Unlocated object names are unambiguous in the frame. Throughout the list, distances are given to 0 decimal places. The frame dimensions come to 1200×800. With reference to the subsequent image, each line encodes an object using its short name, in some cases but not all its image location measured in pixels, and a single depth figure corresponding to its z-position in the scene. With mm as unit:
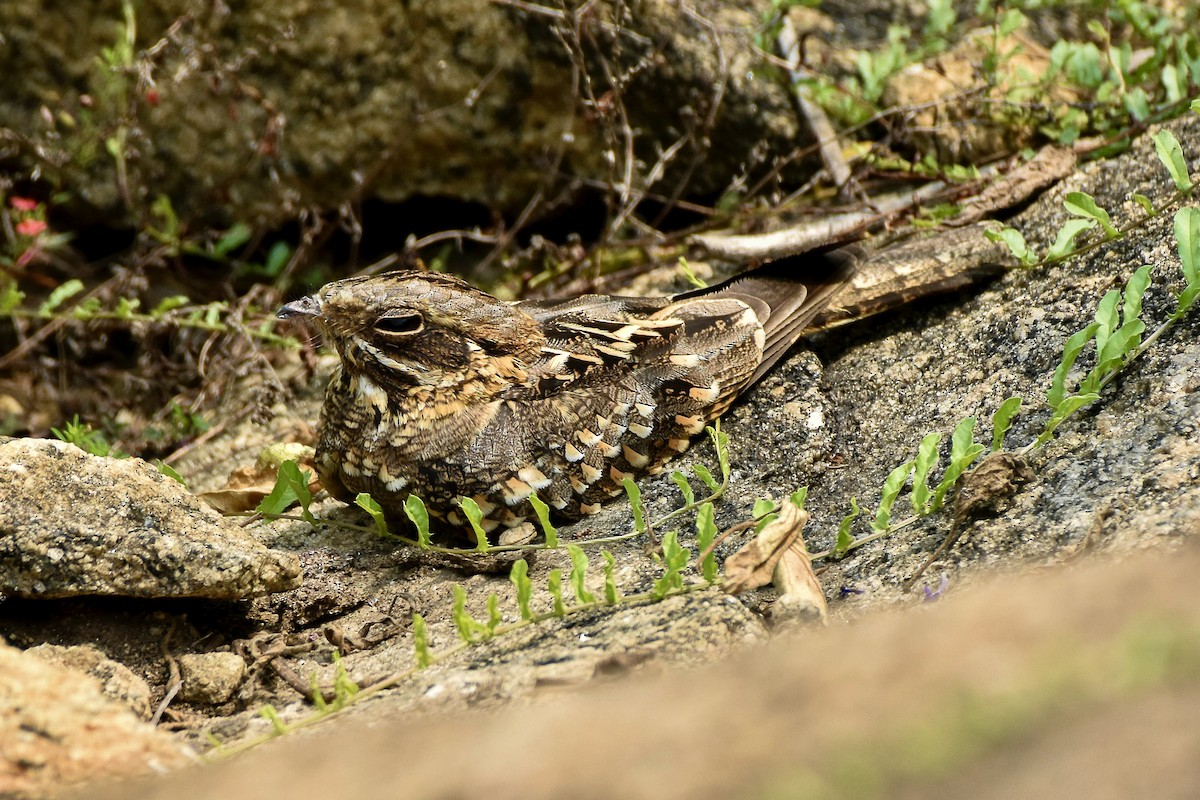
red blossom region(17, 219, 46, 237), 8812
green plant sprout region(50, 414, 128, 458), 7031
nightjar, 6305
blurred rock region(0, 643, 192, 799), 3596
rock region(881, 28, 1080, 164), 8695
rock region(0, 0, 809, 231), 9055
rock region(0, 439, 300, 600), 4945
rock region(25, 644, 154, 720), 4801
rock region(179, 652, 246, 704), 5035
